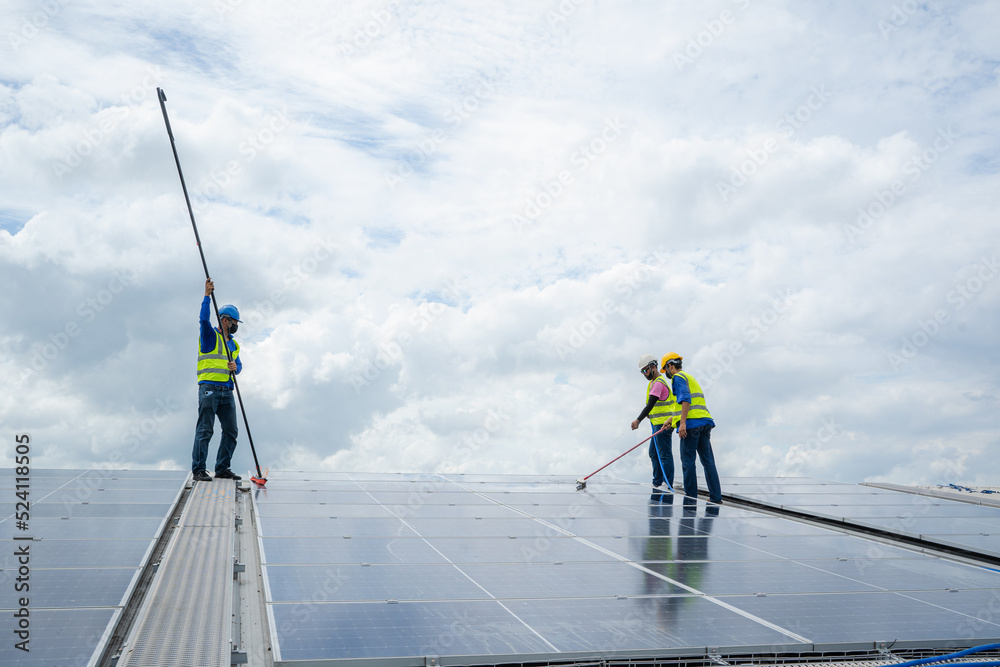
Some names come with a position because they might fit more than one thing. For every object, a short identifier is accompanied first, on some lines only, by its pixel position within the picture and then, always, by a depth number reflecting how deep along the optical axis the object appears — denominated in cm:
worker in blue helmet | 1119
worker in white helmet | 1258
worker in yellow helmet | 1198
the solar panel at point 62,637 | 375
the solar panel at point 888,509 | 876
